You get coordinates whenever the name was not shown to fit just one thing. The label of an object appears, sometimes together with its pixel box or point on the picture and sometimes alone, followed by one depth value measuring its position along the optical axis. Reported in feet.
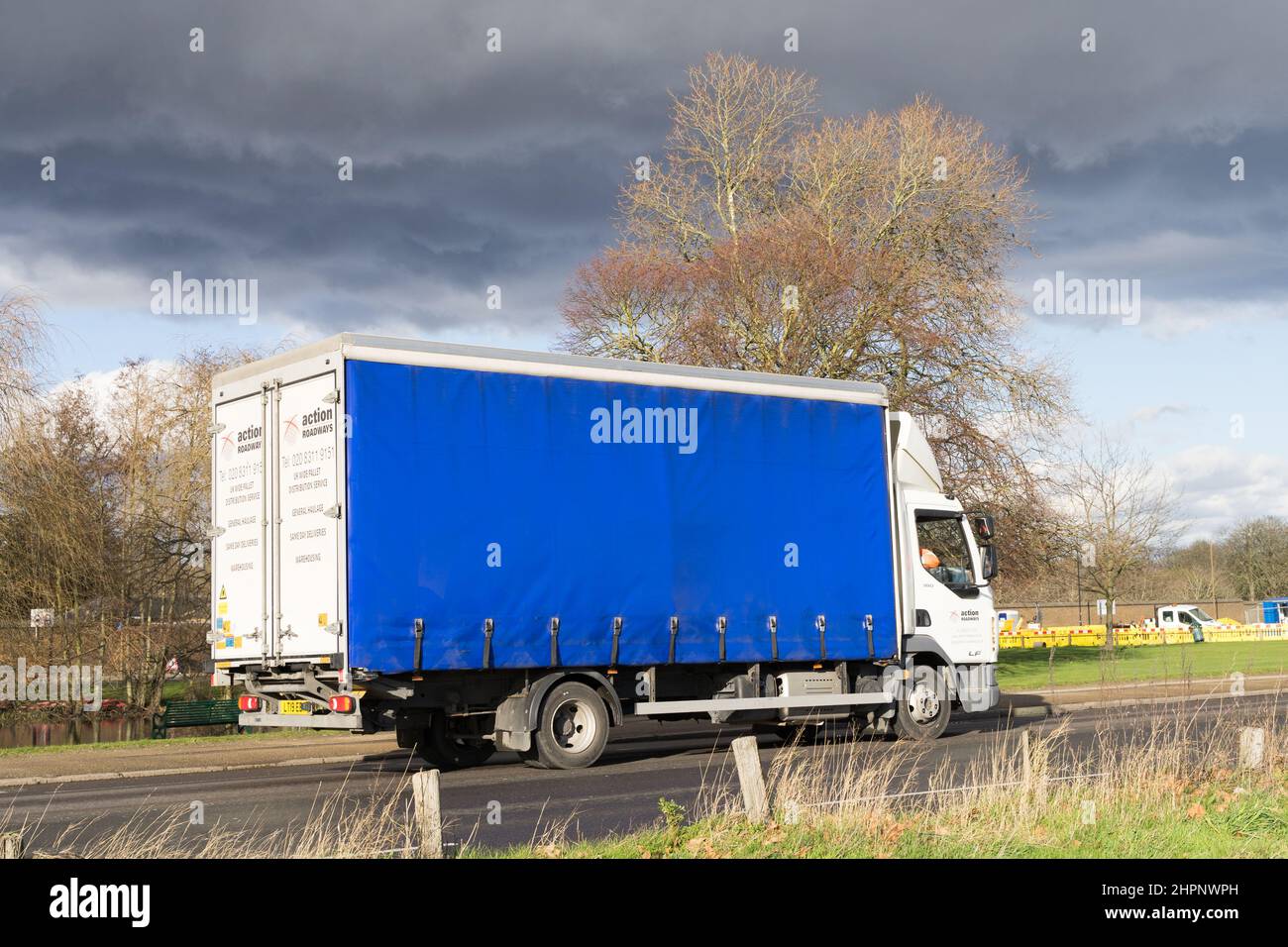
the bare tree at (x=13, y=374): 69.82
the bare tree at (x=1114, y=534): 172.35
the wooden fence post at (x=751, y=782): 27.32
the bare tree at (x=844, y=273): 101.45
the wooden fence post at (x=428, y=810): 23.81
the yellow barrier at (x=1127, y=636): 211.41
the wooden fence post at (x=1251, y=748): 34.19
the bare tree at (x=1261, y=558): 310.86
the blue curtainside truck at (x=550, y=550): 42.91
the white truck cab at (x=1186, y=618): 243.60
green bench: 73.56
